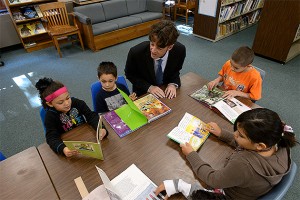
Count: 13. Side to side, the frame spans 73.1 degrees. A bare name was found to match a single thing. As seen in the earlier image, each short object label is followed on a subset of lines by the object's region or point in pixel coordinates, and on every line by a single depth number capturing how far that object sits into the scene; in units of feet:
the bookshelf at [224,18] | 14.10
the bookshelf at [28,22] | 13.21
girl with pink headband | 3.98
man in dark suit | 4.85
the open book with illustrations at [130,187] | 3.15
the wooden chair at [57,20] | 13.15
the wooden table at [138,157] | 3.43
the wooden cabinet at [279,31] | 10.88
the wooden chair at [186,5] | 17.34
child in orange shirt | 5.41
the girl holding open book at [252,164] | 2.78
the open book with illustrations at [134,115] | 4.38
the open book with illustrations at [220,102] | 4.66
